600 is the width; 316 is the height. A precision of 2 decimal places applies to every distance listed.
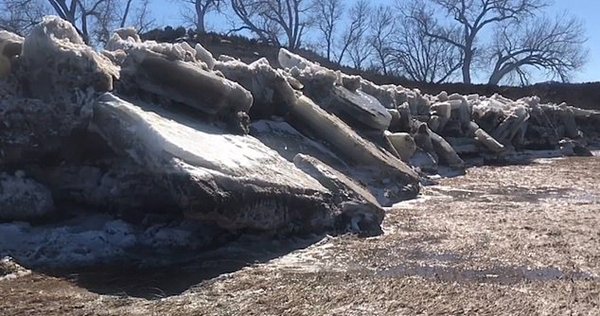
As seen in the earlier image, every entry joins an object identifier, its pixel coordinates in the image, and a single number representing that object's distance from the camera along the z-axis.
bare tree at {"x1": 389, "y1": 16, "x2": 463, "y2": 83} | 42.94
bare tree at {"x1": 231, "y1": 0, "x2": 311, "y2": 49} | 38.16
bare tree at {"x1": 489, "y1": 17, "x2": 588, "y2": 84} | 37.91
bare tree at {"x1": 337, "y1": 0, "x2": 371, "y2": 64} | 42.94
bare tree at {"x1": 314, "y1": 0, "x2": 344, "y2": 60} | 42.25
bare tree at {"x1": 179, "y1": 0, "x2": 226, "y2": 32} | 36.97
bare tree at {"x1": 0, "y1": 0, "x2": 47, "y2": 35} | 31.31
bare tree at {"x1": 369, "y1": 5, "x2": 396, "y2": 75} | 42.94
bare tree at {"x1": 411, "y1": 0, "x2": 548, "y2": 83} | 38.44
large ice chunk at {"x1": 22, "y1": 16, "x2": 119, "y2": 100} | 5.15
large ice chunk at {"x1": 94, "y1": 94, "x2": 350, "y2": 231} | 4.30
